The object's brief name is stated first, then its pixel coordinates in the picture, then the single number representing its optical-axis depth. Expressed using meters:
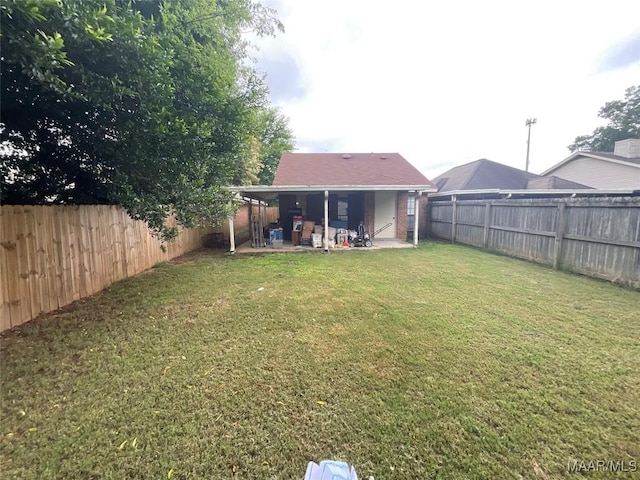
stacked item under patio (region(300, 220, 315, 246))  10.88
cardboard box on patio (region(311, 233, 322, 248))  10.19
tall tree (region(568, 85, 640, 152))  22.89
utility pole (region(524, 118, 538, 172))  24.56
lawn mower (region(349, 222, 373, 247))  10.45
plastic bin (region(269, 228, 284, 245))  10.47
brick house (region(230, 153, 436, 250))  11.84
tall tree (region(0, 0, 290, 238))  2.35
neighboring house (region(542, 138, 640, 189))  12.70
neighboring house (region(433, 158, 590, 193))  13.55
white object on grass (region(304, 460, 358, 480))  1.36
